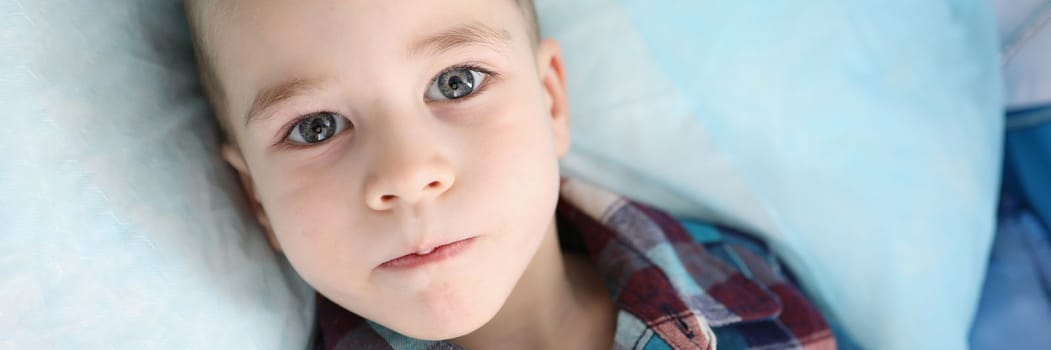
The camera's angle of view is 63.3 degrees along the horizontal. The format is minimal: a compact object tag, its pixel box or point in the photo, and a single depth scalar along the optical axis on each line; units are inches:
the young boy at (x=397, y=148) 28.6
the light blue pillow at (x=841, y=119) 39.6
